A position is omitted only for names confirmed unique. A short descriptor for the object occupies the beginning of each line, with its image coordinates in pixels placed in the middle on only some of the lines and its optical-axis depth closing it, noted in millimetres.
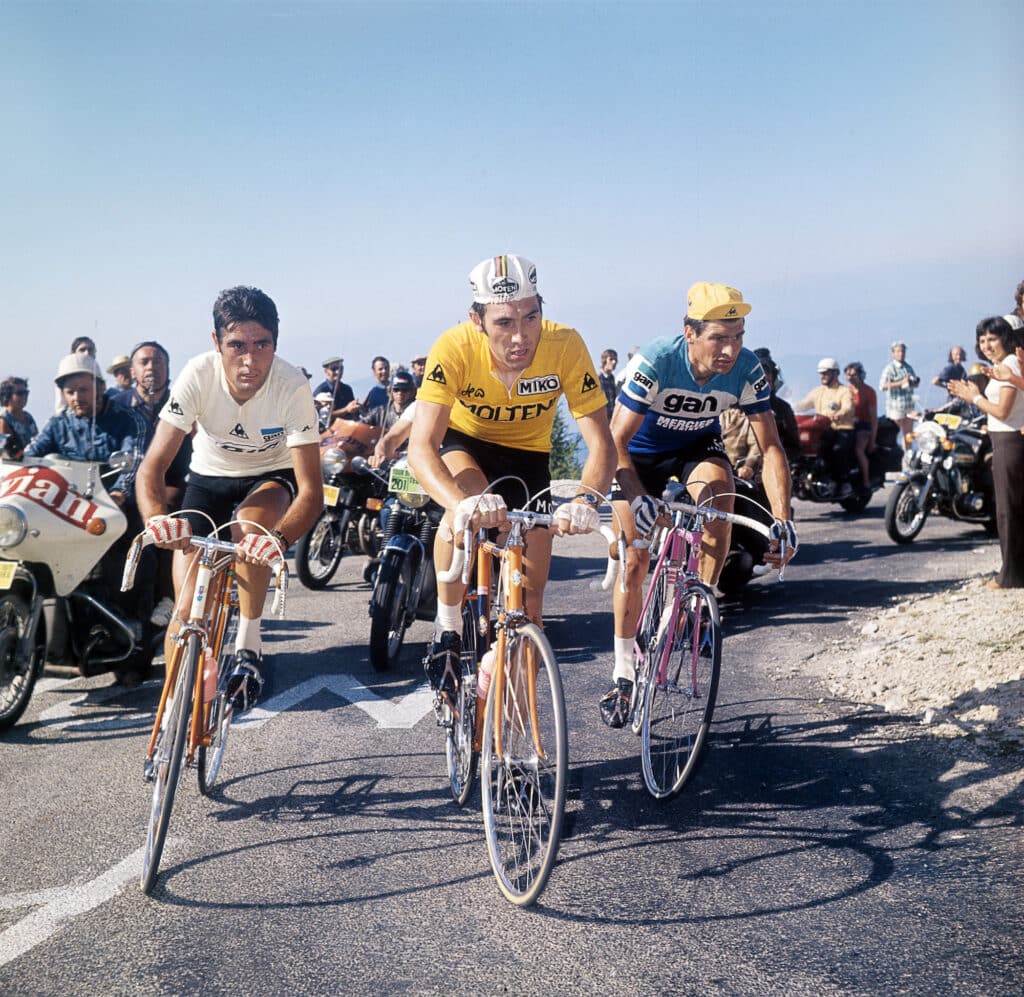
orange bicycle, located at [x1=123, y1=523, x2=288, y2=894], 3977
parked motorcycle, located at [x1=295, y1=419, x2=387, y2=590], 10422
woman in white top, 8586
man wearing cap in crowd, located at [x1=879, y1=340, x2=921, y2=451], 20328
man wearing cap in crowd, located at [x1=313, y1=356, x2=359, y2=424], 16453
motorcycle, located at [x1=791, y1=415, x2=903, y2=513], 15148
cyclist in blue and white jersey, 5320
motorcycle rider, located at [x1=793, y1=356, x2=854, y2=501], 15297
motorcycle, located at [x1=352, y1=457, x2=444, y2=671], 7137
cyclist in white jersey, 4828
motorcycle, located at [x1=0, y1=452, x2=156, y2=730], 5922
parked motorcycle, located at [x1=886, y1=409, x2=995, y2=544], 12492
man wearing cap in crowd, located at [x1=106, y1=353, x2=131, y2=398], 13477
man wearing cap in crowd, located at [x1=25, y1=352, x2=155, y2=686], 7598
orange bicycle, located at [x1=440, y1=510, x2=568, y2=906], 3742
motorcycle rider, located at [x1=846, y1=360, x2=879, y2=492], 15430
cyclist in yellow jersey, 4496
